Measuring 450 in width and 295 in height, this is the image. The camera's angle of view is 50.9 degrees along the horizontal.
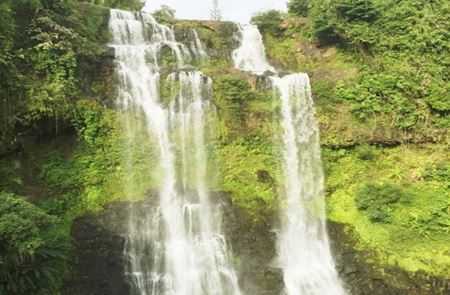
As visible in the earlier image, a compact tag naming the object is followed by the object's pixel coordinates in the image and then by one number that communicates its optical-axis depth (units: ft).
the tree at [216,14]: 133.90
